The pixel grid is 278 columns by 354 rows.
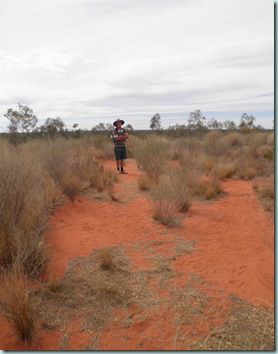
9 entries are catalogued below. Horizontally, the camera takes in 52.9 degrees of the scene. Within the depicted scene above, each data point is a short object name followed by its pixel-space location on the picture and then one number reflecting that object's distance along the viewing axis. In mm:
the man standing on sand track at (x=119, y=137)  10945
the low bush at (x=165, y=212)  6188
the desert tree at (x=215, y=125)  31575
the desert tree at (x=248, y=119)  37569
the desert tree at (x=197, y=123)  29600
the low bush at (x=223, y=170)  11304
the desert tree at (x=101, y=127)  30400
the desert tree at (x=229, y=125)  32188
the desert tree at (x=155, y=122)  35000
